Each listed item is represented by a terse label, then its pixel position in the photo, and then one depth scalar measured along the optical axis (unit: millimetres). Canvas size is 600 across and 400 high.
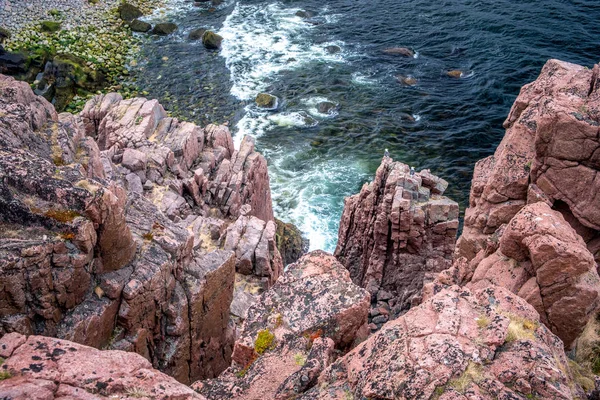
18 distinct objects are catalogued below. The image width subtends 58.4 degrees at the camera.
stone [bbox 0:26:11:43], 65206
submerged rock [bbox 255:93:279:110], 60625
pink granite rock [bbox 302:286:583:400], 10719
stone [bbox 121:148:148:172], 31438
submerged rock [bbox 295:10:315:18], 79662
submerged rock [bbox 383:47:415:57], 67625
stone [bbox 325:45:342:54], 70125
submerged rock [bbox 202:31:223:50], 71562
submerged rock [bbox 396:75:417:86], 62625
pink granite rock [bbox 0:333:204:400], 10523
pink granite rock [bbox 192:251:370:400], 13906
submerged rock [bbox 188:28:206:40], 74125
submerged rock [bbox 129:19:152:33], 74250
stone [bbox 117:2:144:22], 76188
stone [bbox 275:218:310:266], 39438
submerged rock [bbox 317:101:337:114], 59969
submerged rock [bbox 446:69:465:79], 63719
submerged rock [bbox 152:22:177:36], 74000
